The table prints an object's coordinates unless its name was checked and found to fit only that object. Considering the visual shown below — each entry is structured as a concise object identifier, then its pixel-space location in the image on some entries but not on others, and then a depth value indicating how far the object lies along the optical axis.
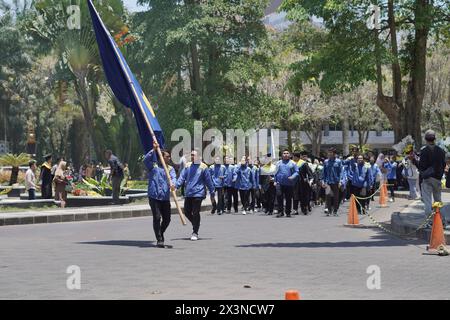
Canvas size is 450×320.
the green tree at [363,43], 23.08
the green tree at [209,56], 40.47
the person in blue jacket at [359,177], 23.33
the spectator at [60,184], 25.60
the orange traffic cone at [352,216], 19.52
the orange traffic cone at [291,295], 6.67
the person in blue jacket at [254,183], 26.16
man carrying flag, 14.83
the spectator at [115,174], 25.47
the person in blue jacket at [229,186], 25.84
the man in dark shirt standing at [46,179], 27.47
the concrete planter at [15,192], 34.44
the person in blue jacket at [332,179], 23.61
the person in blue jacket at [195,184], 16.34
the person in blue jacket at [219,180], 25.47
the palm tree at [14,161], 37.03
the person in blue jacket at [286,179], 23.09
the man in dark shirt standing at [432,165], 15.21
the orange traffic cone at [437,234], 13.33
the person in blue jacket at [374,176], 24.88
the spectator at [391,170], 34.09
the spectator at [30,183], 27.47
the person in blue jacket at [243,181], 25.70
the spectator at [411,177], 28.49
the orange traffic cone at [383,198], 27.27
